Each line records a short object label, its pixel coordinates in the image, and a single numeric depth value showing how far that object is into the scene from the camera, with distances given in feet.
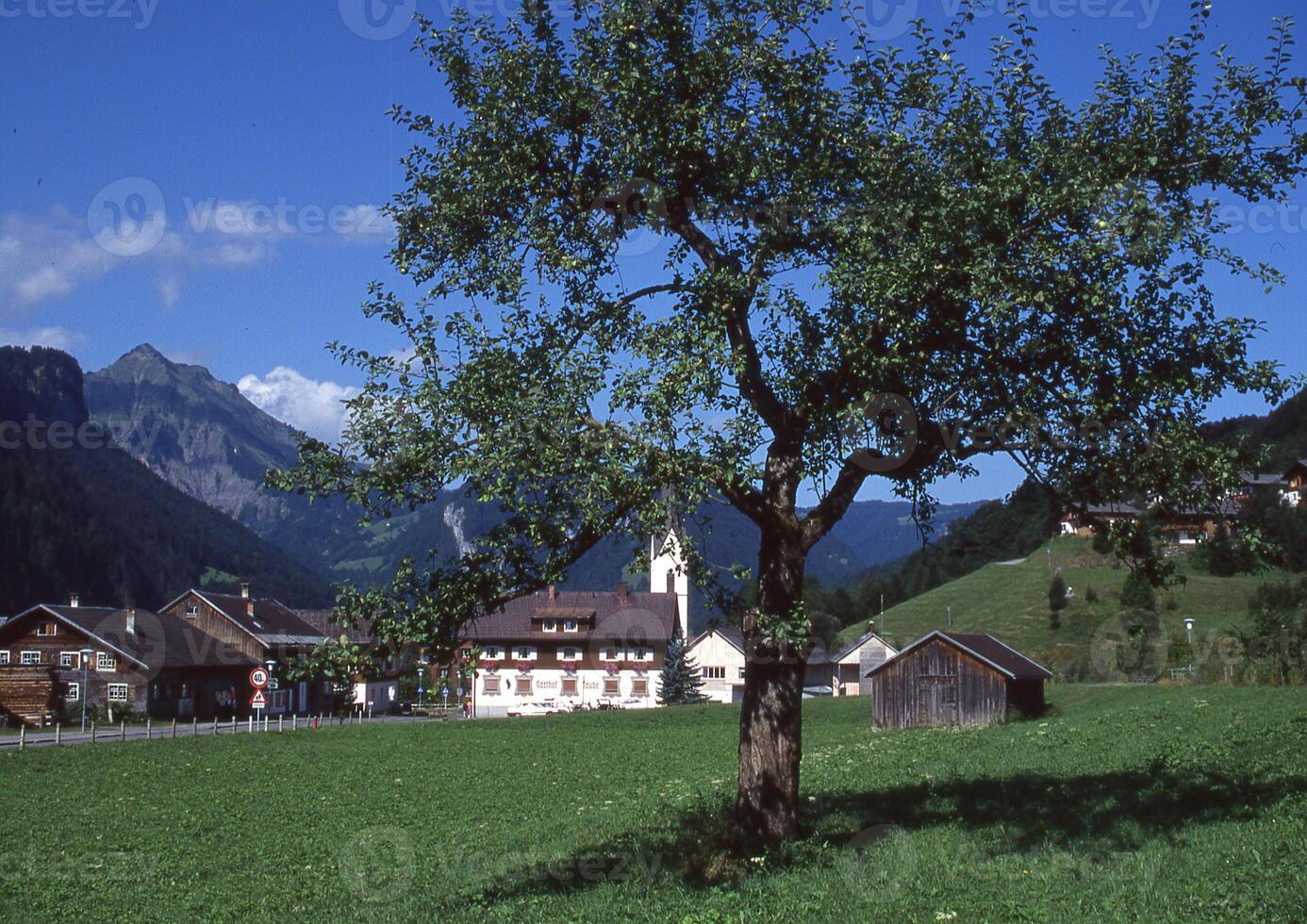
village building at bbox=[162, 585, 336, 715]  328.41
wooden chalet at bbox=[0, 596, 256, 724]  278.46
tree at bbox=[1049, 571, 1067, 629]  368.48
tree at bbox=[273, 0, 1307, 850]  48.78
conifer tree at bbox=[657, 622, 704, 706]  310.24
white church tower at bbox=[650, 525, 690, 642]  380.37
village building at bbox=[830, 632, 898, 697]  358.43
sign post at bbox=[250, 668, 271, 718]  174.60
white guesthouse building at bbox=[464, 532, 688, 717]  352.90
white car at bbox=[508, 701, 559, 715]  345.00
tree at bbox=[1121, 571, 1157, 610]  328.90
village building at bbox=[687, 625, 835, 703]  366.63
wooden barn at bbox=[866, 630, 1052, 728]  193.88
